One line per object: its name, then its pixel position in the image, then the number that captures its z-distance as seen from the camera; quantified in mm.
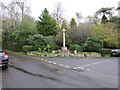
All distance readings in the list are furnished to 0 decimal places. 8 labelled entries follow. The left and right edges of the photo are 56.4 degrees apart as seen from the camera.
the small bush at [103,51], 15770
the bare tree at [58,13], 28875
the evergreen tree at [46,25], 19906
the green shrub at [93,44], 15592
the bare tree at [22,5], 25466
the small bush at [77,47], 16312
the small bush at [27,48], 17000
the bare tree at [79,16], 33125
